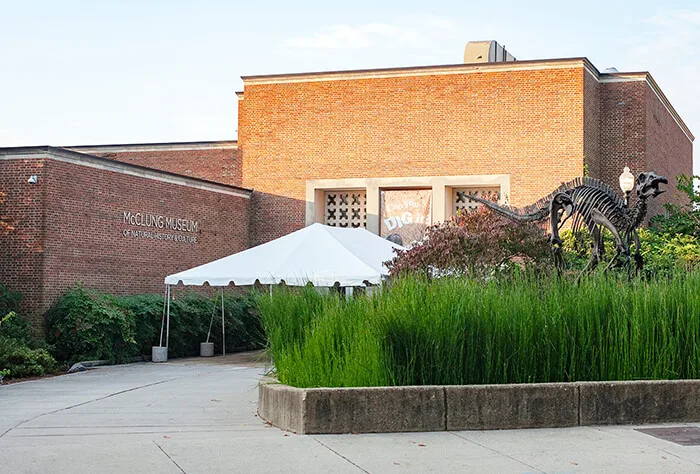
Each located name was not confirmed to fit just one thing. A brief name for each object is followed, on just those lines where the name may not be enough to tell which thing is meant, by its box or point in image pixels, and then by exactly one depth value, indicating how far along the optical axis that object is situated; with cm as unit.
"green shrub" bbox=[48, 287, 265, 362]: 2055
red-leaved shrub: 1842
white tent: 1991
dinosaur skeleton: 1396
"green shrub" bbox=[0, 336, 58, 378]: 1800
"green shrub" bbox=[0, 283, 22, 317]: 2061
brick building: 3008
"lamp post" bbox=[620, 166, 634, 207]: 2110
